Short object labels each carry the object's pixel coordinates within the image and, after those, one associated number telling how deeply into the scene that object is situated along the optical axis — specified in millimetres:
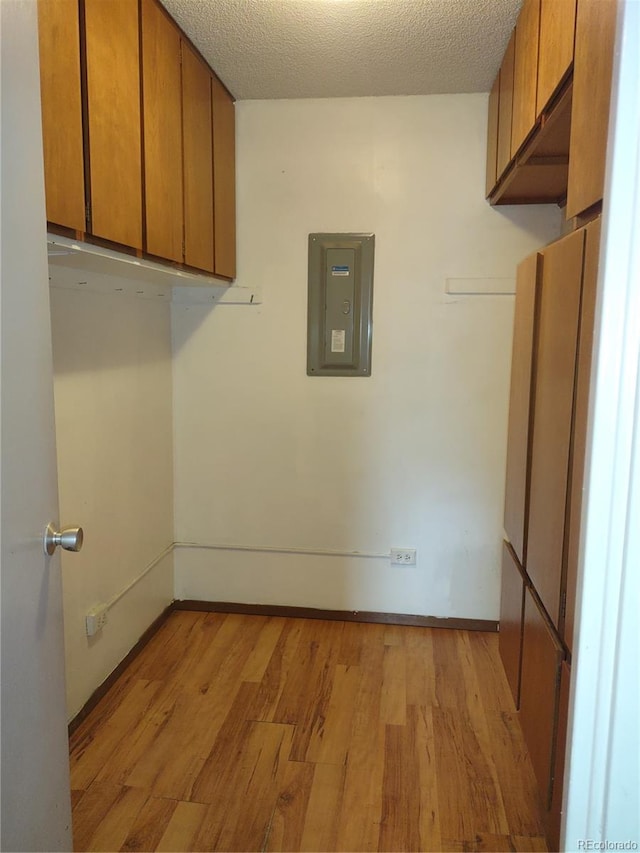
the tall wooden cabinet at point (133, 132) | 1502
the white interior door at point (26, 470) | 948
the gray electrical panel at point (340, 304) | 2906
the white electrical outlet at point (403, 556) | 3057
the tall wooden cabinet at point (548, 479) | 1392
